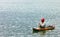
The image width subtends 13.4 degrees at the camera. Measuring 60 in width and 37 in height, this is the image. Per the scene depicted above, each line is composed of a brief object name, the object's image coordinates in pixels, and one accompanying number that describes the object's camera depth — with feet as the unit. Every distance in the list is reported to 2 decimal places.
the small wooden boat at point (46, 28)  82.97
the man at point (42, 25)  83.10
